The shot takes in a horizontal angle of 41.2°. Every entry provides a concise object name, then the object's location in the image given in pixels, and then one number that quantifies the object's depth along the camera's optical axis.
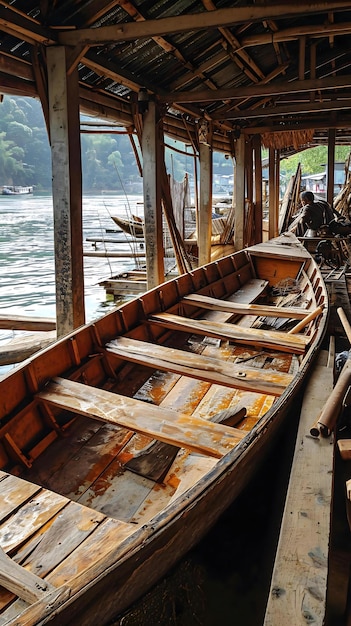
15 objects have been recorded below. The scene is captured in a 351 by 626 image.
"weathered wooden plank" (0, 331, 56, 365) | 4.91
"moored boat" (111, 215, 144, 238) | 13.14
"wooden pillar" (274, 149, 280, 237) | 14.27
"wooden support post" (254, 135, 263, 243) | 12.77
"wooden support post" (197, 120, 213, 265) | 9.23
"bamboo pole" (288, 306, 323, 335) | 4.25
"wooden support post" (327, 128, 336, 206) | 11.73
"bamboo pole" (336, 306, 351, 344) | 3.83
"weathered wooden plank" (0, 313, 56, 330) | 5.54
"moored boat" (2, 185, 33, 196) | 46.97
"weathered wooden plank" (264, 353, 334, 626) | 1.50
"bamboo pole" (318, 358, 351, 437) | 2.43
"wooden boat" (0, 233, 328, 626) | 1.45
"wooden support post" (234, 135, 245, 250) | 11.06
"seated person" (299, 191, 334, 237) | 8.40
